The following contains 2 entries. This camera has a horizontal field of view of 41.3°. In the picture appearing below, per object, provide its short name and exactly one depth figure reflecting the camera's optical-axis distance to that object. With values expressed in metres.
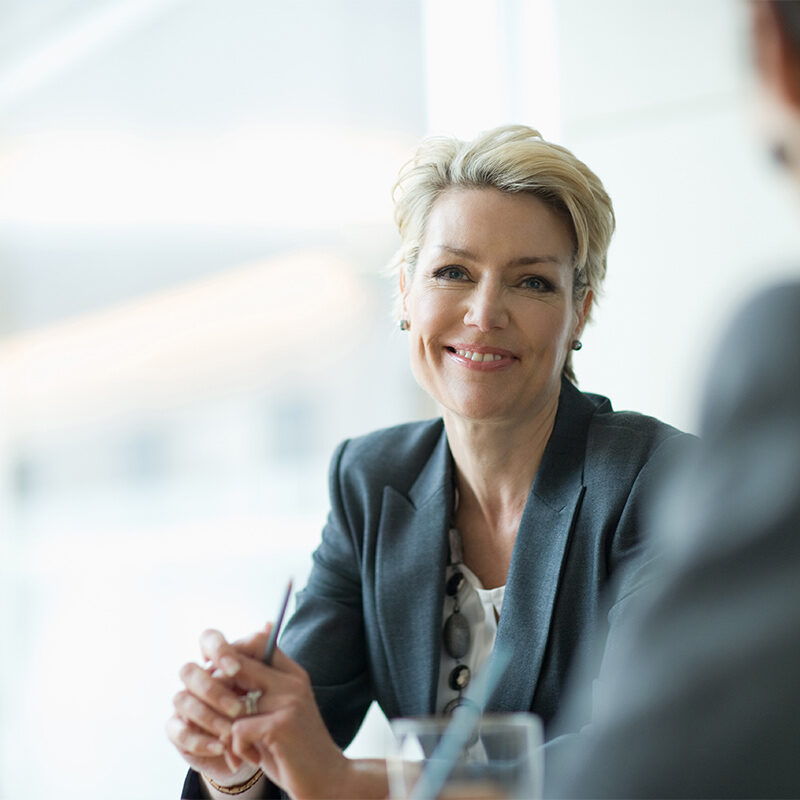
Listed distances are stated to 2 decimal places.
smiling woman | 1.71
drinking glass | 0.93
